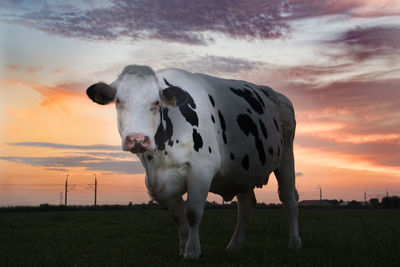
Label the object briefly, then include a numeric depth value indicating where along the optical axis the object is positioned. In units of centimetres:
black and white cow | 677
